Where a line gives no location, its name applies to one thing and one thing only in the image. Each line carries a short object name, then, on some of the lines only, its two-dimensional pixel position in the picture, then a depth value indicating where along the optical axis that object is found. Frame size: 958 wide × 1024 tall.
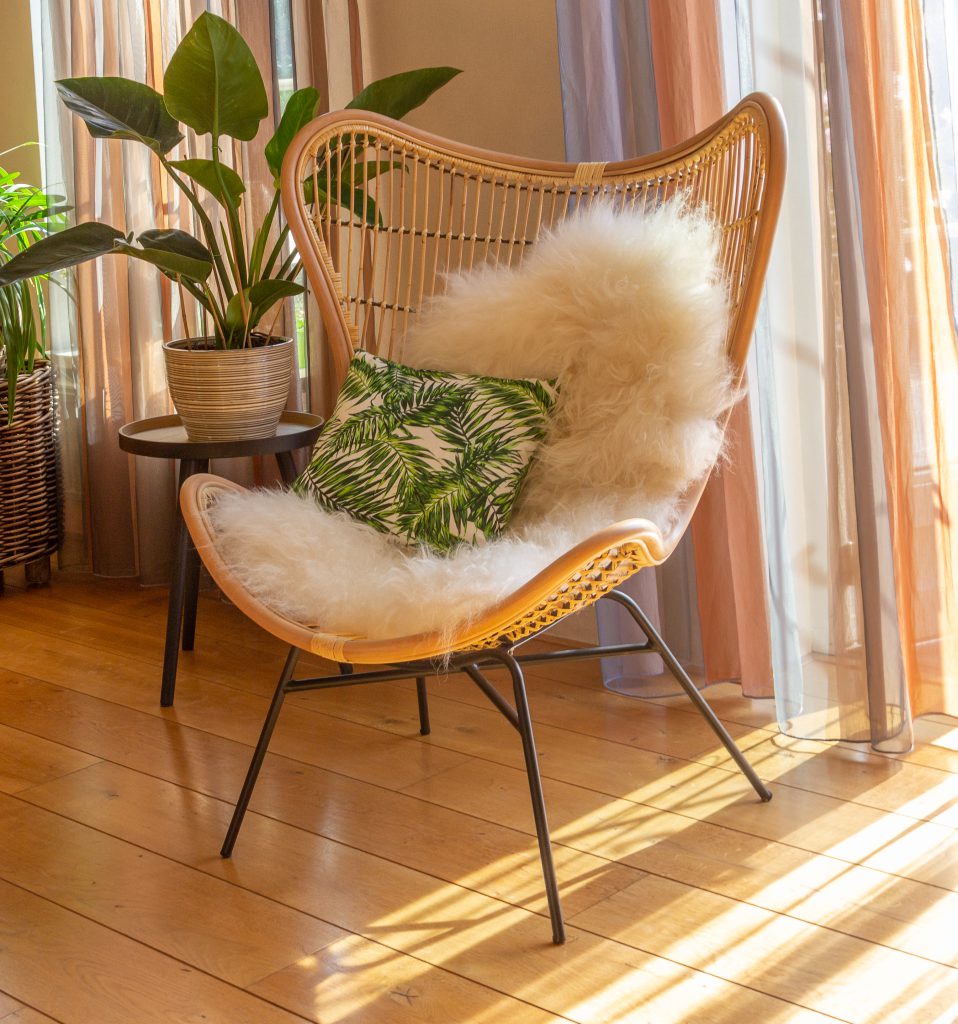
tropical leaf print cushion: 1.82
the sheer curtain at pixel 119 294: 2.89
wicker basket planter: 2.98
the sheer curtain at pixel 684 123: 2.07
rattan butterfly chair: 1.47
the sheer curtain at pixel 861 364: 1.84
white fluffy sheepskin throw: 1.63
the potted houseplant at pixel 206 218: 2.23
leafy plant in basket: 2.83
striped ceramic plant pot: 2.35
